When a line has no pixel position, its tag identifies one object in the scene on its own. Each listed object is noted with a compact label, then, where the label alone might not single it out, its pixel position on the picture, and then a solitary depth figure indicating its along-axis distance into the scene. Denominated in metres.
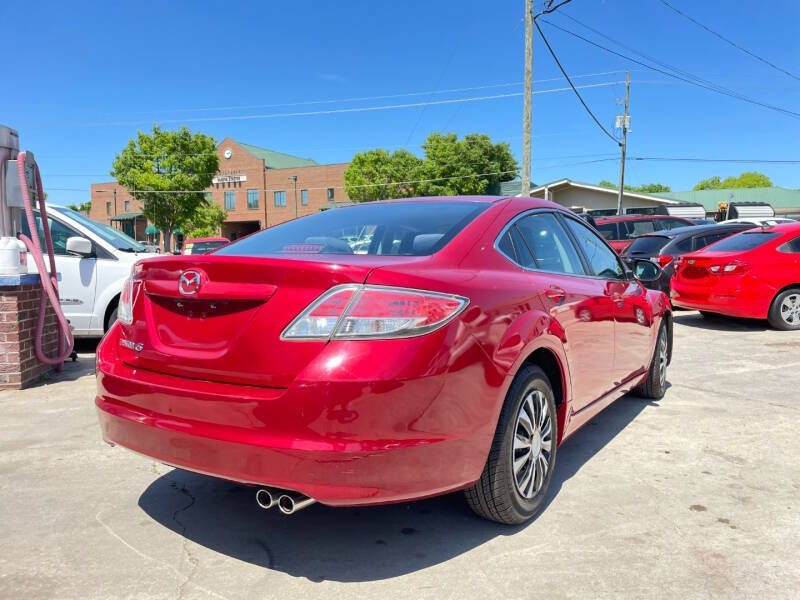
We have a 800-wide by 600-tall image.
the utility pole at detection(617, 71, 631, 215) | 35.69
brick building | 61.47
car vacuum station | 5.49
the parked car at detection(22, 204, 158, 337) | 7.09
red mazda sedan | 2.26
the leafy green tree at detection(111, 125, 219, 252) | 42.28
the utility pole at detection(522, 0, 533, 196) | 17.56
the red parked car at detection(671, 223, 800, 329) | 8.76
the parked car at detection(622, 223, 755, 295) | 11.25
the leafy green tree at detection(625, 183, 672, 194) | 113.89
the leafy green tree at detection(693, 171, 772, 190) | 115.25
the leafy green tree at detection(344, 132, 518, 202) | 53.22
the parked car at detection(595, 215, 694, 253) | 15.89
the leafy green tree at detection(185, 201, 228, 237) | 55.31
